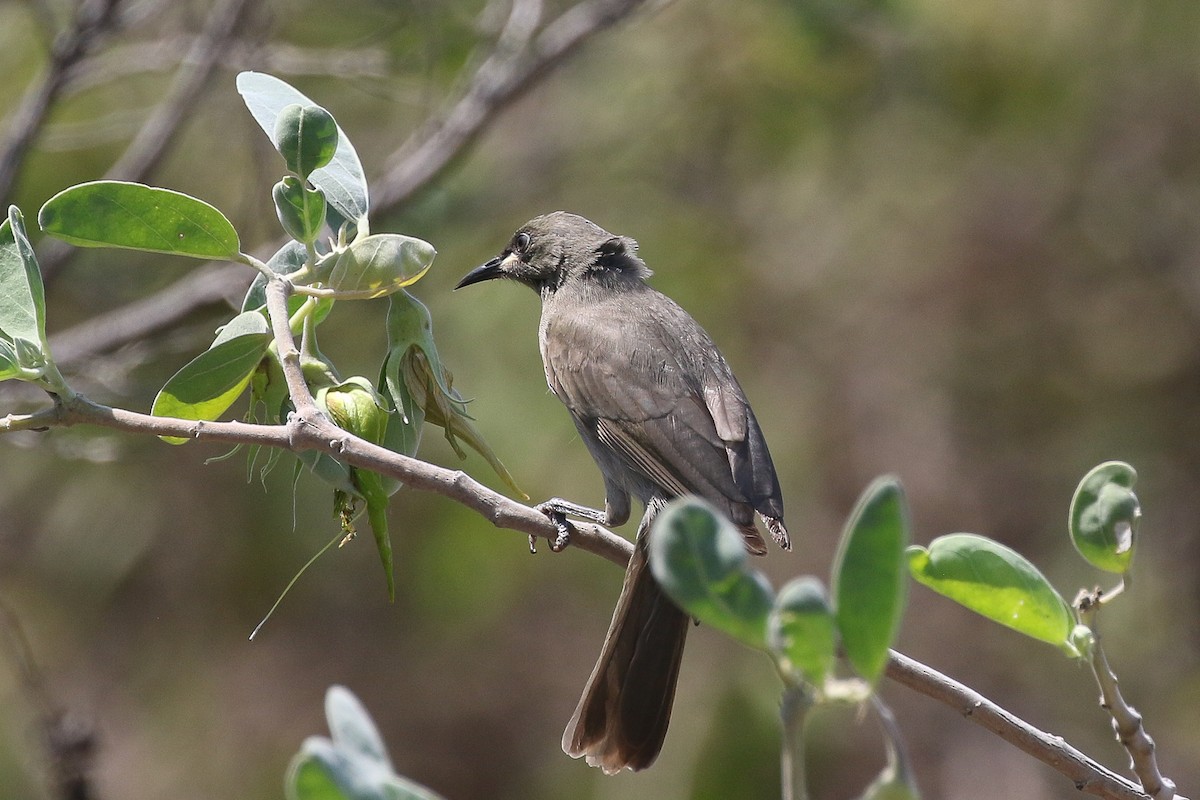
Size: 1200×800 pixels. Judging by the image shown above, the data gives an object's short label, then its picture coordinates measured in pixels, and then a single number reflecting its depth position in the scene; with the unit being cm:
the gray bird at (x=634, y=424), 711
